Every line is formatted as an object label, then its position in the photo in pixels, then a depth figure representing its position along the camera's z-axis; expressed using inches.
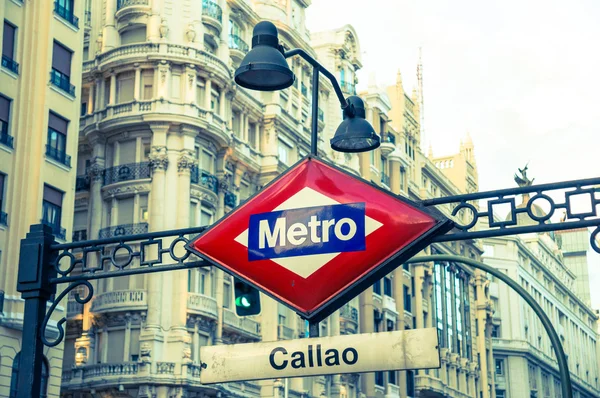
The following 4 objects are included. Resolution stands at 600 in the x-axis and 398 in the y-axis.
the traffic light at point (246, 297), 403.9
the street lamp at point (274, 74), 412.8
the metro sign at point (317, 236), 354.6
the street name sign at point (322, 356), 351.3
